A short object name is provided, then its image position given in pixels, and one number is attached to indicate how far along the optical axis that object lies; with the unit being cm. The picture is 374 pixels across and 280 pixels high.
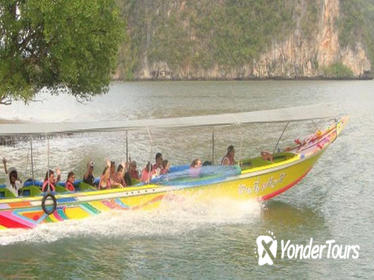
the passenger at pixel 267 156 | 1775
